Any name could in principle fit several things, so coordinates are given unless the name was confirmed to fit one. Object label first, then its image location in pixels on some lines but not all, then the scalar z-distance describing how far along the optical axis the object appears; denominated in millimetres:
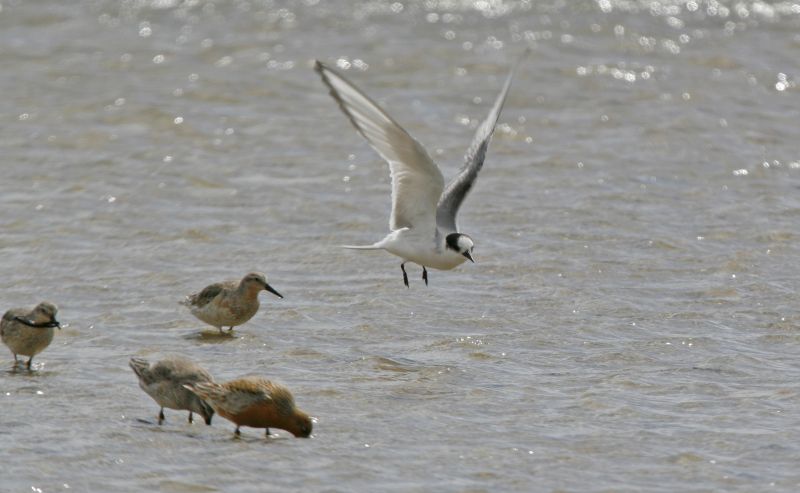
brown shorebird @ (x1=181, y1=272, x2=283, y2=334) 21297
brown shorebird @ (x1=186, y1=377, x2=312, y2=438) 16328
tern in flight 21109
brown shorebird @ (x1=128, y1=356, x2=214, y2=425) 16797
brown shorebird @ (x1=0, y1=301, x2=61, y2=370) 18766
